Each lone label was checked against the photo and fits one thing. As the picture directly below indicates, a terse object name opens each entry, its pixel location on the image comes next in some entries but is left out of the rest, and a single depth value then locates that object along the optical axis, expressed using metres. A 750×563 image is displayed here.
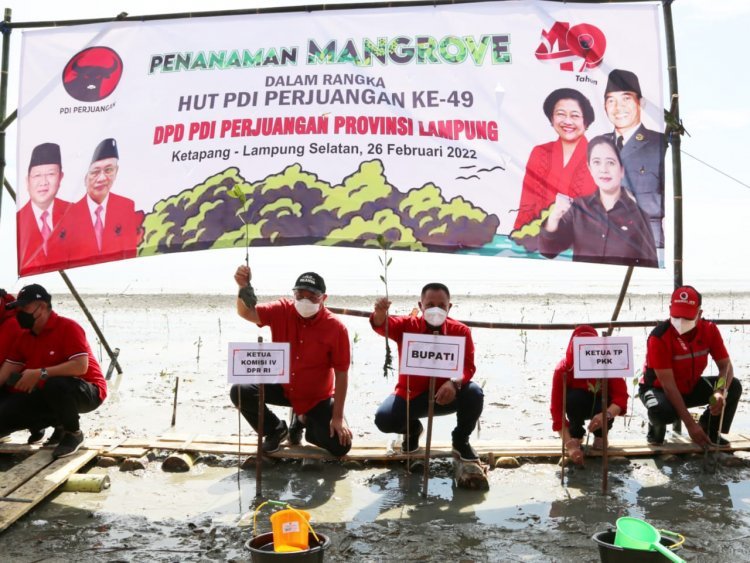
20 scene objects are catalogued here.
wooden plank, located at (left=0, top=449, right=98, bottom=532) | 4.32
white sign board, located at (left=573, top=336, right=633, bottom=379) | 5.01
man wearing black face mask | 5.46
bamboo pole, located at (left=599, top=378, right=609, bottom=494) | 4.86
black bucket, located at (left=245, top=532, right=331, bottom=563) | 3.15
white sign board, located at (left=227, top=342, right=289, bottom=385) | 4.96
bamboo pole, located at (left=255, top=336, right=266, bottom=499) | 4.87
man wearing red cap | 5.57
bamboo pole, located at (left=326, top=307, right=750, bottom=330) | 6.09
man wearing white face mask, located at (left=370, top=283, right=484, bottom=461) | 5.33
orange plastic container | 3.33
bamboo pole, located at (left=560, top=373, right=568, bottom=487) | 5.22
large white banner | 5.91
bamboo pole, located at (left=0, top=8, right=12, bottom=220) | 6.51
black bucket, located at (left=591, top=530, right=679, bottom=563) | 3.17
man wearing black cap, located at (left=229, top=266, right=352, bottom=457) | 5.42
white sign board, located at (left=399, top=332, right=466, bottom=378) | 4.87
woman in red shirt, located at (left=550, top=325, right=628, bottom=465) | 5.51
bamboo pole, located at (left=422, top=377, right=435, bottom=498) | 4.88
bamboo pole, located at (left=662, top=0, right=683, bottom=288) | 5.99
